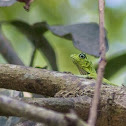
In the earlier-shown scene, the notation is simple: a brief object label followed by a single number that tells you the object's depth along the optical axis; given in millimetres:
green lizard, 6734
